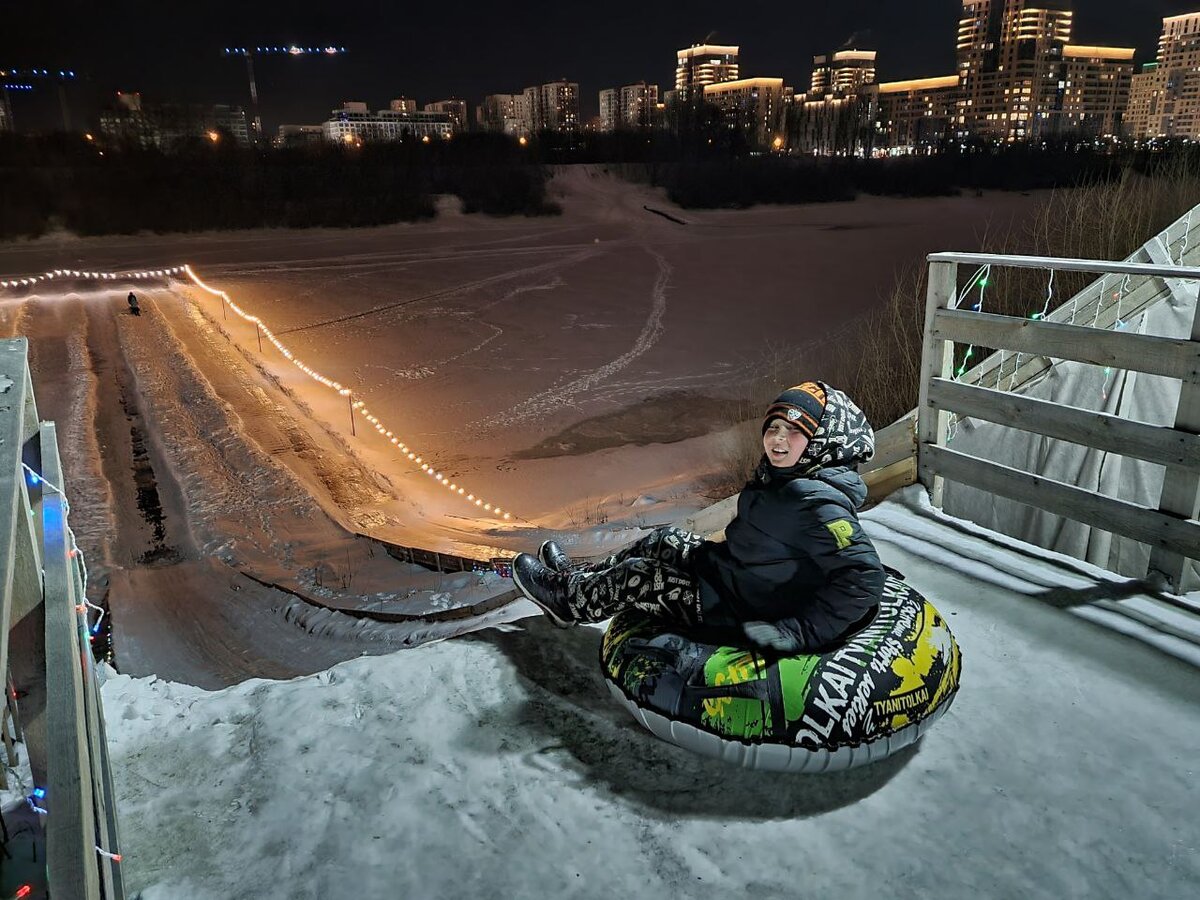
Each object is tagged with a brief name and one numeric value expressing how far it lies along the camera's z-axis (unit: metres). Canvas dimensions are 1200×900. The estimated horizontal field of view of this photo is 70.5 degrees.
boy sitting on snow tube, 3.15
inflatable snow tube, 3.08
